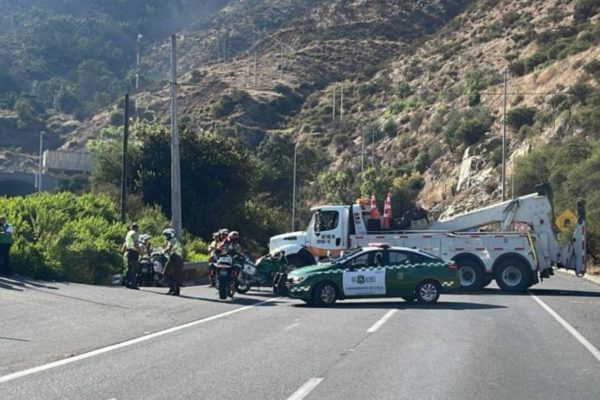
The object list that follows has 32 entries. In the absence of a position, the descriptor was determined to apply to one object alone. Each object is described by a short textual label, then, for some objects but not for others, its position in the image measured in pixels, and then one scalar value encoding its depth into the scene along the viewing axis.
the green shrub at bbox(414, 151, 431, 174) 83.81
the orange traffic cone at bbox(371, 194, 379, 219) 32.62
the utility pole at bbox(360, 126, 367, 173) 88.36
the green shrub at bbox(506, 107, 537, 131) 79.31
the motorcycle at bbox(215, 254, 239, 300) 25.47
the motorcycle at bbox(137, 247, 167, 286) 29.07
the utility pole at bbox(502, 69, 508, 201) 60.25
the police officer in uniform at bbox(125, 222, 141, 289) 27.88
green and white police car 24.48
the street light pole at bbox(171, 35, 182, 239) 37.03
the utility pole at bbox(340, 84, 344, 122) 103.43
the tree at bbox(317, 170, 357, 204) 78.62
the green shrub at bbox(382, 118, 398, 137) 93.44
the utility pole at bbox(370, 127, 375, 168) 91.19
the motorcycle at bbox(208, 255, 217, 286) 26.42
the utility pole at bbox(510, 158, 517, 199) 64.38
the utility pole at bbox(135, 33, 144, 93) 140.95
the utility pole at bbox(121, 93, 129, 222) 41.12
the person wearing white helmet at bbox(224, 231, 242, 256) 26.76
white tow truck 30.31
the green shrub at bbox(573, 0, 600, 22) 98.69
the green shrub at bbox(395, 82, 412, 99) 102.19
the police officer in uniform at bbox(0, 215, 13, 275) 26.75
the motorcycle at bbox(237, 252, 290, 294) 28.27
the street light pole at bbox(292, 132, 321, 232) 66.74
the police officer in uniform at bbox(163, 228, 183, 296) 26.25
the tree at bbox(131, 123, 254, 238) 52.16
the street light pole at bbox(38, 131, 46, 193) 68.38
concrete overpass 79.88
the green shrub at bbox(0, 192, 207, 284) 28.22
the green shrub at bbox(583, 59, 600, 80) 78.94
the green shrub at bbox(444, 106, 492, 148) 81.25
